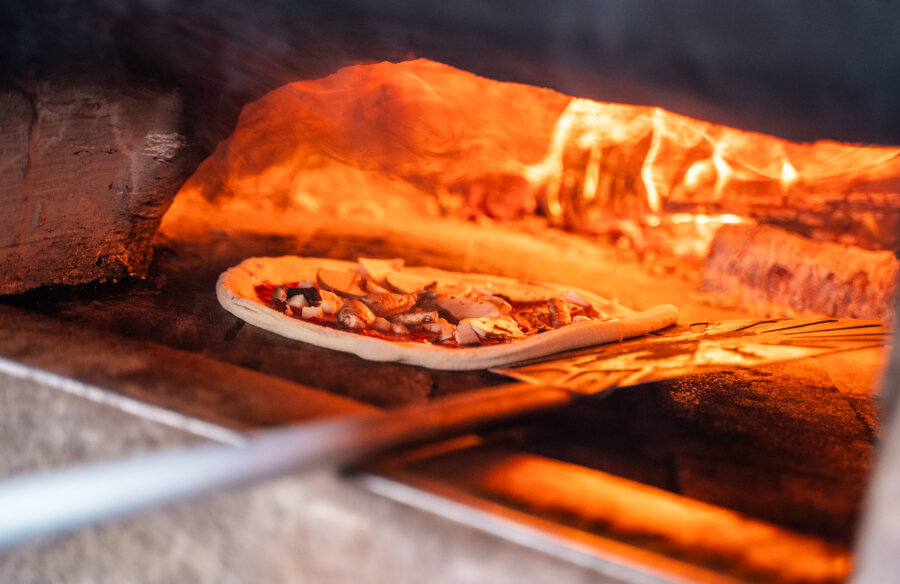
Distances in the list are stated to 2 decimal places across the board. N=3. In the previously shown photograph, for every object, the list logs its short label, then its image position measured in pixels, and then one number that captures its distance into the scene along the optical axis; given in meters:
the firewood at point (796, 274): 1.33
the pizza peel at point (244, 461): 0.76
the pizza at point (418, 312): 1.15
